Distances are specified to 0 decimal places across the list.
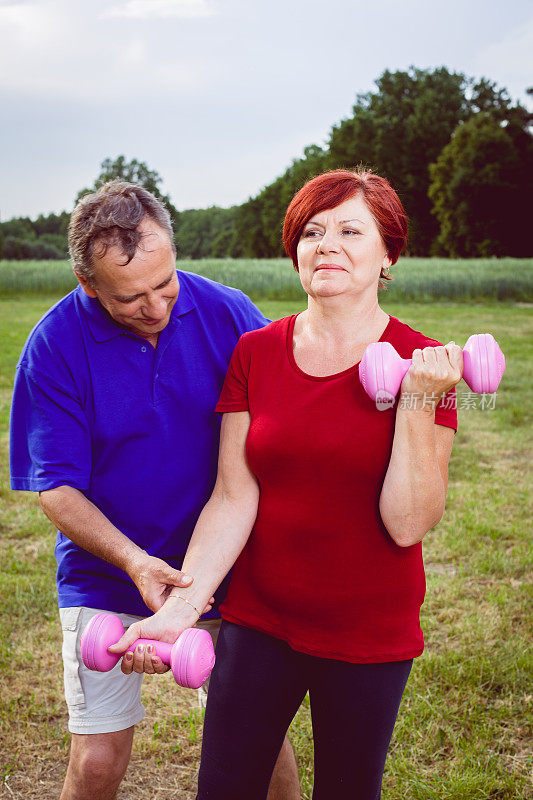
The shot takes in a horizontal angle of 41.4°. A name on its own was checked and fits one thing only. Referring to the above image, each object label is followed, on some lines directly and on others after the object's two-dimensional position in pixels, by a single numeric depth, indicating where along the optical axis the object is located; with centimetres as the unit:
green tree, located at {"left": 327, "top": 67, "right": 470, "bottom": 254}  5706
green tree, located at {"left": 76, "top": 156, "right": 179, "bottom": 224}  5869
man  201
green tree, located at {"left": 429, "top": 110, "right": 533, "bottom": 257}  4572
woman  176
